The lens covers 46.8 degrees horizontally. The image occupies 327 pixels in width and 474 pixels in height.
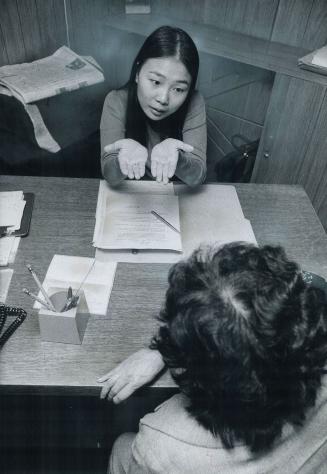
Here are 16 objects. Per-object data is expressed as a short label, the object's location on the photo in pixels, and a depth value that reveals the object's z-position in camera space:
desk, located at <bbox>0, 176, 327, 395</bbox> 0.89
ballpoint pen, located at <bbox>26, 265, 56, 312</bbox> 0.88
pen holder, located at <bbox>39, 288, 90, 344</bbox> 0.88
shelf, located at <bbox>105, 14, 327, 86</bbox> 1.97
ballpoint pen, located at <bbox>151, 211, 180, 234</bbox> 1.24
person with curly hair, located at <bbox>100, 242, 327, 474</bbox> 0.61
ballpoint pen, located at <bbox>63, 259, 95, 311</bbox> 0.89
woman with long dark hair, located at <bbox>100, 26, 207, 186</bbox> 1.34
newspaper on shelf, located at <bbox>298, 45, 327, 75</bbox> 1.85
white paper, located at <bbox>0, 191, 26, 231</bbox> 1.24
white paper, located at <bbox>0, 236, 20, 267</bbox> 1.12
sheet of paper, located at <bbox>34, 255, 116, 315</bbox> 1.04
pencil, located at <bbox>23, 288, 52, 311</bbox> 0.86
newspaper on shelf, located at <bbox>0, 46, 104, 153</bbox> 1.88
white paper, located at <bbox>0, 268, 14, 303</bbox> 1.04
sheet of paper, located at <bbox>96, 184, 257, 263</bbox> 1.18
